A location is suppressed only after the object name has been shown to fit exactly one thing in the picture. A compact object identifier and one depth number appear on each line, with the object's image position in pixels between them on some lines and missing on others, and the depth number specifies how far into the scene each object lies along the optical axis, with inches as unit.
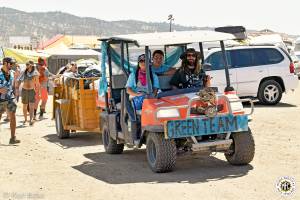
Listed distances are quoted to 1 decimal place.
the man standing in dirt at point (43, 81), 784.9
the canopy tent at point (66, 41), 2495.3
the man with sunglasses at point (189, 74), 417.7
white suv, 811.4
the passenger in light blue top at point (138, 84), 422.3
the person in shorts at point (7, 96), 550.9
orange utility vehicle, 385.1
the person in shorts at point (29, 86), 710.5
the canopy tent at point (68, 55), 1601.9
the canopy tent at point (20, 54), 1408.7
